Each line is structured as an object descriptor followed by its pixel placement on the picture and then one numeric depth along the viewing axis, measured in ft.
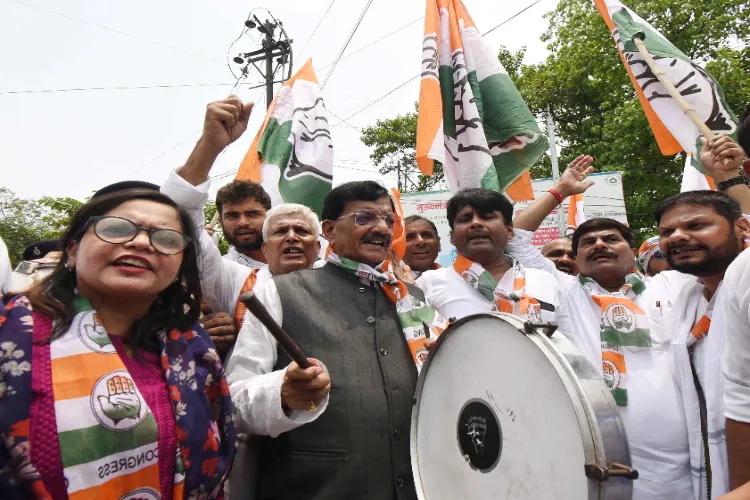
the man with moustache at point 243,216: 10.59
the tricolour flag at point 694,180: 13.35
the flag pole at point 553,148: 54.29
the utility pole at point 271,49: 40.57
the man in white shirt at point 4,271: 5.56
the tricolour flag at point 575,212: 18.53
